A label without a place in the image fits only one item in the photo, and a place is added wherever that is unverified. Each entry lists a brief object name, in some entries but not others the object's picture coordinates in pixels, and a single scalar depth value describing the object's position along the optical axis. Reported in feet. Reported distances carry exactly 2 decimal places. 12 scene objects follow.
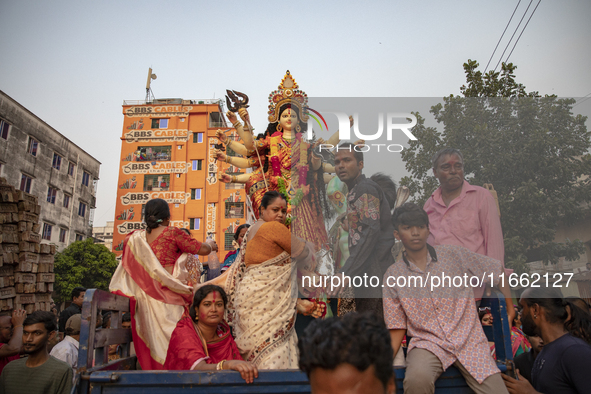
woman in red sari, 7.88
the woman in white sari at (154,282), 10.17
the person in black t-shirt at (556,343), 7.73
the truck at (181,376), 7.33
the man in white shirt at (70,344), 13.87
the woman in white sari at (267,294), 9.22
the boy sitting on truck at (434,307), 7.88
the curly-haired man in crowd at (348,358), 3.65
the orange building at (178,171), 108.58
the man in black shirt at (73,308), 17.56
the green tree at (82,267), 85.40
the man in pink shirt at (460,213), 10.37
